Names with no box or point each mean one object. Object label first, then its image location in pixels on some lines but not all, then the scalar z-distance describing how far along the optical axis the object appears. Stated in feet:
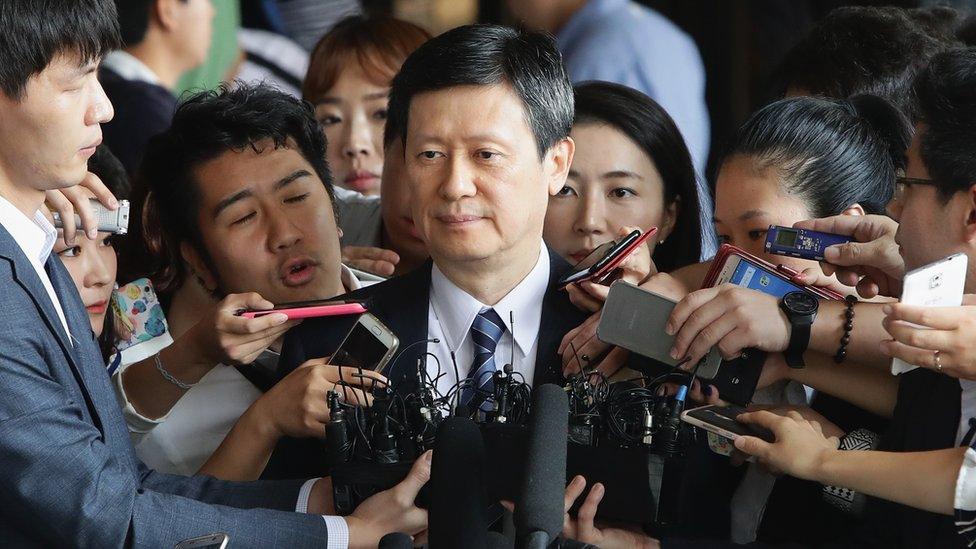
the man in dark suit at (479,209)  13.04
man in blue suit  12.40
